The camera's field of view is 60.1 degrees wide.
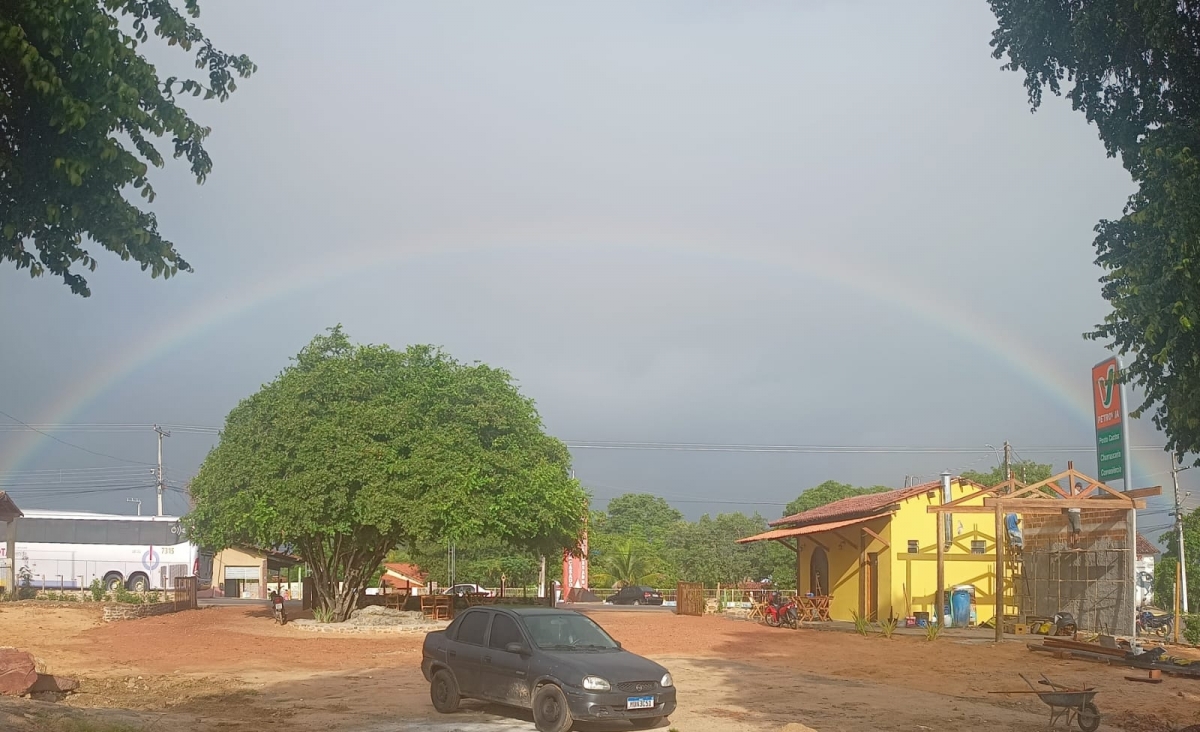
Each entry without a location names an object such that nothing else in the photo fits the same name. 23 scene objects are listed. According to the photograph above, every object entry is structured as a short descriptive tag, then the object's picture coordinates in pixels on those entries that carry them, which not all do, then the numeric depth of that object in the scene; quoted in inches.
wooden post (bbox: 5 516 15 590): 1523.1
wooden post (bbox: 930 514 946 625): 1025.2
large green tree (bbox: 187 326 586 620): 1114.1
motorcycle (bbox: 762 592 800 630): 1255.5
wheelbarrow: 472.8
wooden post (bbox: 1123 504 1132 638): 973.8
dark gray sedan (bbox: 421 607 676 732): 459.2
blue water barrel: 1214.9
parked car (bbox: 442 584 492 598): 1837.5
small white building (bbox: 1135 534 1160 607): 1616.4
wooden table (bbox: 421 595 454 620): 1301.2
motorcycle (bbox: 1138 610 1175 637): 1116.9
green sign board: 987.9
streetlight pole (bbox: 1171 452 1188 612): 1599.5
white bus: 2134.6
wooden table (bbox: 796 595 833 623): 1294.3
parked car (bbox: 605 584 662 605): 2301.9
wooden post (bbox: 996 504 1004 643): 974.4
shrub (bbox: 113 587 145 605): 1444.0
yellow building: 1258.0
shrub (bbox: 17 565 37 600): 1571.1
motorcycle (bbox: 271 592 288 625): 1278.3
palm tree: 2652.6
